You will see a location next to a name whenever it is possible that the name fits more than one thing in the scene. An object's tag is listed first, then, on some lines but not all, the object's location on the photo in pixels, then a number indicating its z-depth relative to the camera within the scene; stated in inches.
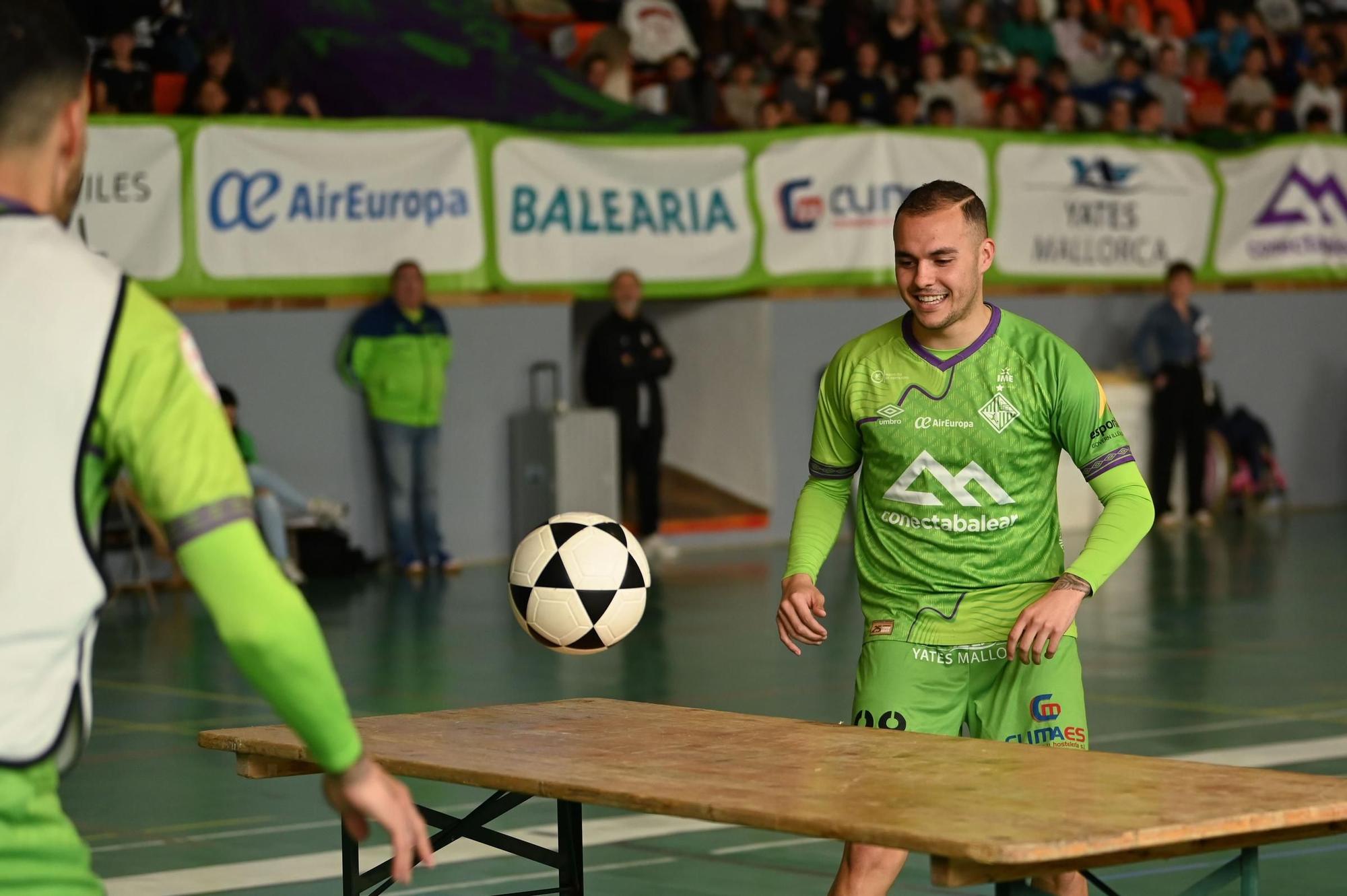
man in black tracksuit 771.4
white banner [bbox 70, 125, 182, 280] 676.1
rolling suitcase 757.3
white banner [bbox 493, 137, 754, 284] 764.6
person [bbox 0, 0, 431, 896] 114.0
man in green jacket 718.5
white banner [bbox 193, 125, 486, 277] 707.4
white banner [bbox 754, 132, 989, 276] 819.4
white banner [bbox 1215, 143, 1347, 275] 937.5
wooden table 150.8
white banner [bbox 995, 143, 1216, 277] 872.9
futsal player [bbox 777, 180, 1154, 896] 222.7
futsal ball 257.3
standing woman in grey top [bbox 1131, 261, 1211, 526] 872.9
